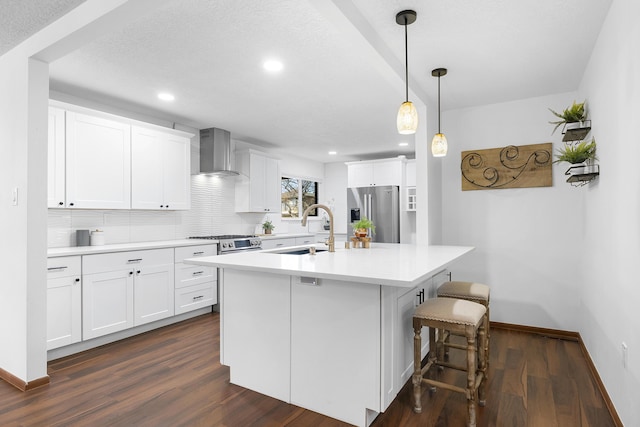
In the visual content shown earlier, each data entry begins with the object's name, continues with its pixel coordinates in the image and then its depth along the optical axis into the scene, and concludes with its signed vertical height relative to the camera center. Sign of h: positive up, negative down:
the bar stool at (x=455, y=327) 1.99 -0.63
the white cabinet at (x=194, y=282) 4.04 -0.76
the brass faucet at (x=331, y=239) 2.93 -0.18
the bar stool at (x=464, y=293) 2.64 -0.58
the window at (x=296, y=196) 7.12 +0.43
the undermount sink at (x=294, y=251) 3.25 -0.32
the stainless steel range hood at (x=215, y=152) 4.88 +0.89
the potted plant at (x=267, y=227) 6.05 -0.17
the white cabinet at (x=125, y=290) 3.21 -0.70
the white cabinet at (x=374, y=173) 6.47 +0.80
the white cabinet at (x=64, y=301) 2.94 -0.70
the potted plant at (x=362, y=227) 3.29 -0.10
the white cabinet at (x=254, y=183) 5.57 +0.54
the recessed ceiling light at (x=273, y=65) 2.90 +1.24
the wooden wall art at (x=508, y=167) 3.70 +0.51
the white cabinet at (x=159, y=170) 3.97 +0.55
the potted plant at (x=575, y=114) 2.84 +0.79
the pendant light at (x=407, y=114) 2.22 +0.63
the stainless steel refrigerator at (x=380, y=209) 6.38 +0.13
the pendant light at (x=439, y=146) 2.97 +0.58
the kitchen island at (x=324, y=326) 1.93 -0.66
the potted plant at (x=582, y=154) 2.66 +0.46
